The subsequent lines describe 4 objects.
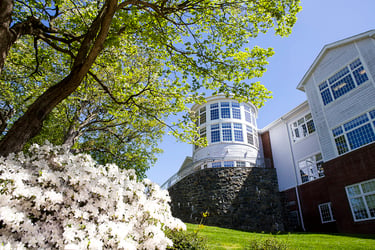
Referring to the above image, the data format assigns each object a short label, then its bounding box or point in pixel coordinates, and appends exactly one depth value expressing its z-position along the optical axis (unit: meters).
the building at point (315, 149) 13.44
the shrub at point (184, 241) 4.76
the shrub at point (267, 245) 5.93
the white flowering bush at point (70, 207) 2.46
